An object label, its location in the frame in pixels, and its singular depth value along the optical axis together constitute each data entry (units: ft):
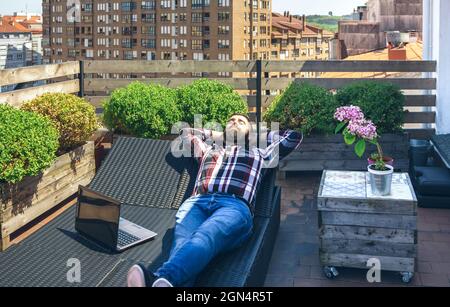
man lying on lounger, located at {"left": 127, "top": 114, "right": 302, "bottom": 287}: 13.06
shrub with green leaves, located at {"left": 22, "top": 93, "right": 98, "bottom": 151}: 24.08
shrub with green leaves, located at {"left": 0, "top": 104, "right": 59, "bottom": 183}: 18.53
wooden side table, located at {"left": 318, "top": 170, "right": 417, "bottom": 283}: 15.89
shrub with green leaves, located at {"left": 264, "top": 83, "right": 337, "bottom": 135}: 26.99
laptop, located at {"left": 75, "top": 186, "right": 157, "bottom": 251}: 15.66
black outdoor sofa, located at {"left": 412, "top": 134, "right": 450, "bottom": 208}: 23.11
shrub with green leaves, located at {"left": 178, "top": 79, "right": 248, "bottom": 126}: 28.12
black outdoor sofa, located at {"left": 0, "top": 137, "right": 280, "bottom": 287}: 13.89
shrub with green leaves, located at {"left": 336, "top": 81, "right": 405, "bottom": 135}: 27.20
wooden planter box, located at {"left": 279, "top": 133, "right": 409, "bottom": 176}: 27.09
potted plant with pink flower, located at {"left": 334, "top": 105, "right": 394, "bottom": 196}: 16.26
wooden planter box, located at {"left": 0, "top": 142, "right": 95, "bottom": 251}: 18.89
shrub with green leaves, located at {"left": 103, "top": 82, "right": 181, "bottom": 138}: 27.09
